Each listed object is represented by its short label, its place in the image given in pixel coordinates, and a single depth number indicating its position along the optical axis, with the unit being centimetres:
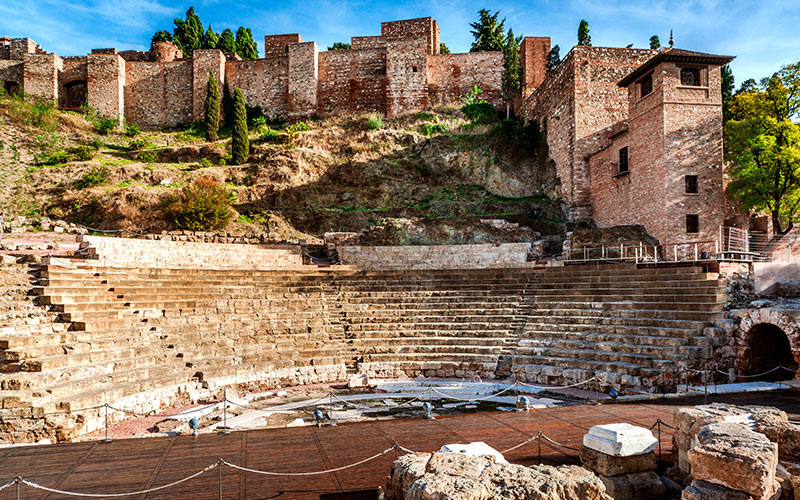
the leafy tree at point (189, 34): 4488
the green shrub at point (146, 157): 2864
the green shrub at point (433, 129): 3052
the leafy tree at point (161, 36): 4853
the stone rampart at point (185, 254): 1495
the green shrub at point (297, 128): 3319
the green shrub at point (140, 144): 3055
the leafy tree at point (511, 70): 3231
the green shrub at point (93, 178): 2495
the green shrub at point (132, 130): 3382
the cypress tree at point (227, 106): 3522
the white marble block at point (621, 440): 486
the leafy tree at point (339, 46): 4909
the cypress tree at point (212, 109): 3284
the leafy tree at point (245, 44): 4538
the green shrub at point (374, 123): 3112
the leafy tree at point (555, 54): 4069
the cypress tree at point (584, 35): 3788
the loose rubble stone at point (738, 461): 399
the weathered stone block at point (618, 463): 488
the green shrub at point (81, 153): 2800
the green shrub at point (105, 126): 3328
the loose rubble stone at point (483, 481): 362
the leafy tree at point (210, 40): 4697
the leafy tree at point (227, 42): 4541
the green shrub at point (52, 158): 2723
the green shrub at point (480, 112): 3176
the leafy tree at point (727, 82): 2962
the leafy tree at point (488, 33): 3991
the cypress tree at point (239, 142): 2880
